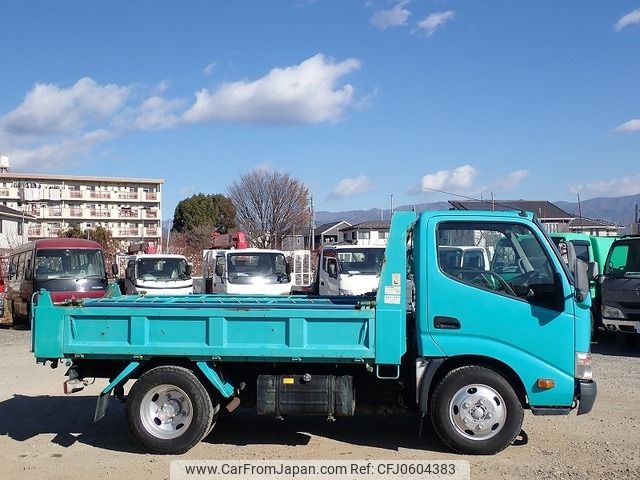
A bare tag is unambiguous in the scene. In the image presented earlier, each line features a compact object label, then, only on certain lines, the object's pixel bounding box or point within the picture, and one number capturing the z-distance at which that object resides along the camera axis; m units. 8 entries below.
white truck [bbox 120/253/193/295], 19.00
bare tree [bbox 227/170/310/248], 51.44
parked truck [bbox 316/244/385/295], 17.02
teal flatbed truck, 6.42
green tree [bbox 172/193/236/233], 58.00
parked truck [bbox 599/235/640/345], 13.09
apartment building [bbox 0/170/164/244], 65.94
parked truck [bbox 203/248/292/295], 17.67
